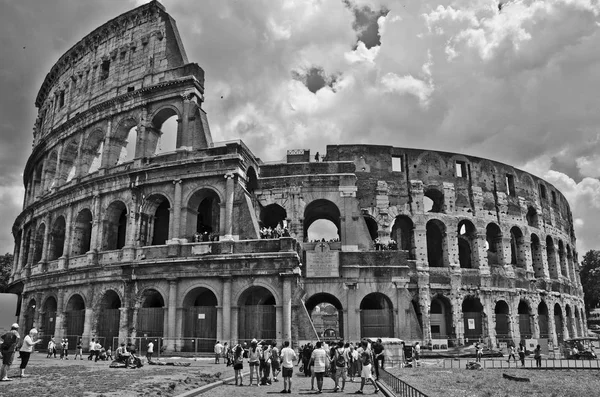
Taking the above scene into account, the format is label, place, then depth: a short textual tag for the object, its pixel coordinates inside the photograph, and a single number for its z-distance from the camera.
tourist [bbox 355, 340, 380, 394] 12.58
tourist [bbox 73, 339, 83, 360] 23.11
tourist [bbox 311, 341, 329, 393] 12.33
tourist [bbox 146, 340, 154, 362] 19.69
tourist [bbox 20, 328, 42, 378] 12.30
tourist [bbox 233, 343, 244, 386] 13.30
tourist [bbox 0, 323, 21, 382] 11.61
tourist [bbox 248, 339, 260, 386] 13.75
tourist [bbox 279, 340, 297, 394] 12.27
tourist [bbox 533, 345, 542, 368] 21.74
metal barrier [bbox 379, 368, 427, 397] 10.02
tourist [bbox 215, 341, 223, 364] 20.34
